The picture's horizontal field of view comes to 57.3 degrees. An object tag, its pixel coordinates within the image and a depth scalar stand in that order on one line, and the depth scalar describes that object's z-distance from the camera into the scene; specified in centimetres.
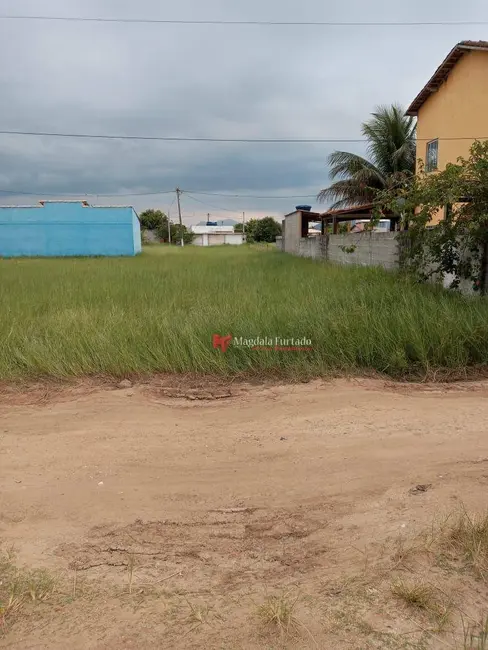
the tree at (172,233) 6572
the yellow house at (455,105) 1398
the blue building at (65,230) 3241
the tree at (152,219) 6906
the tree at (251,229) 7400
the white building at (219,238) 7293
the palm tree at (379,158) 2336
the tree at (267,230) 7138
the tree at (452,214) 658
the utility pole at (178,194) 5625
